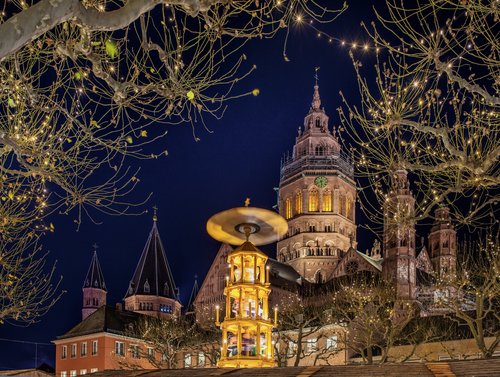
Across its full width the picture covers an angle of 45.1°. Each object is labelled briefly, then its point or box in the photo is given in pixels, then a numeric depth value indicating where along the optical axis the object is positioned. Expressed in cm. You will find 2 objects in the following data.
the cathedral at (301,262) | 6681
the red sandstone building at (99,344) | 6638
